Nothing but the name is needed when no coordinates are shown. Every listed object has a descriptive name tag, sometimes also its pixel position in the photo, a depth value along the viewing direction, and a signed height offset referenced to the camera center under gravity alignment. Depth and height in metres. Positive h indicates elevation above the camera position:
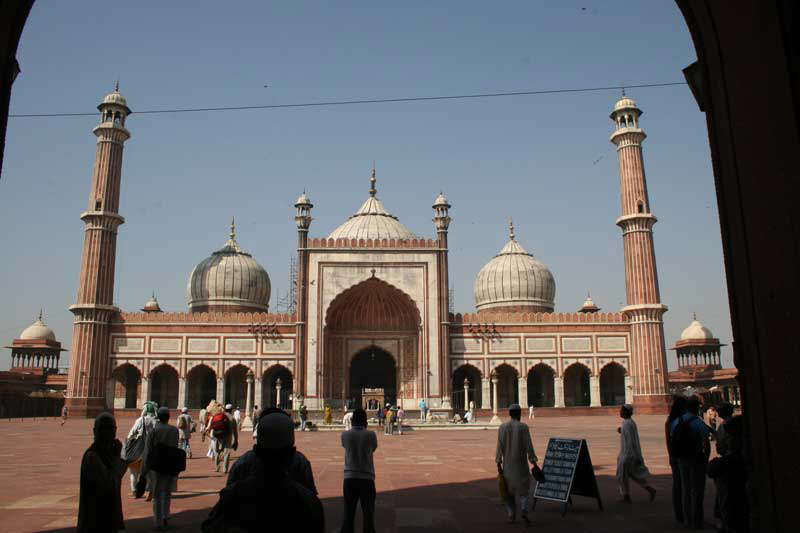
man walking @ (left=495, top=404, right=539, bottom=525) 6.40 -0.46
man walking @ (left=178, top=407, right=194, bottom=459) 11.83 -0.30
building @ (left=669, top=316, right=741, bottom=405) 38.38 +2.21
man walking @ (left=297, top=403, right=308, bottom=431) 23.33 -0.20
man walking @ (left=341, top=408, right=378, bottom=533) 5.54 -0.50
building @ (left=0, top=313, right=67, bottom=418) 36.31 +1.89
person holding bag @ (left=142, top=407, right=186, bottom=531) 6.12 -0.53
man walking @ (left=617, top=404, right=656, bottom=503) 7.32 -0.56
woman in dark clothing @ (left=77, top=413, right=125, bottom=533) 4.07 -0.46
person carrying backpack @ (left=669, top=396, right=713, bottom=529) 6.07 -0.46
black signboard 6.87 -0.67
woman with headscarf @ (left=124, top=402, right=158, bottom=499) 7.57 -0.16
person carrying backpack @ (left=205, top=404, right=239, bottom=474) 9.51 -0.30
